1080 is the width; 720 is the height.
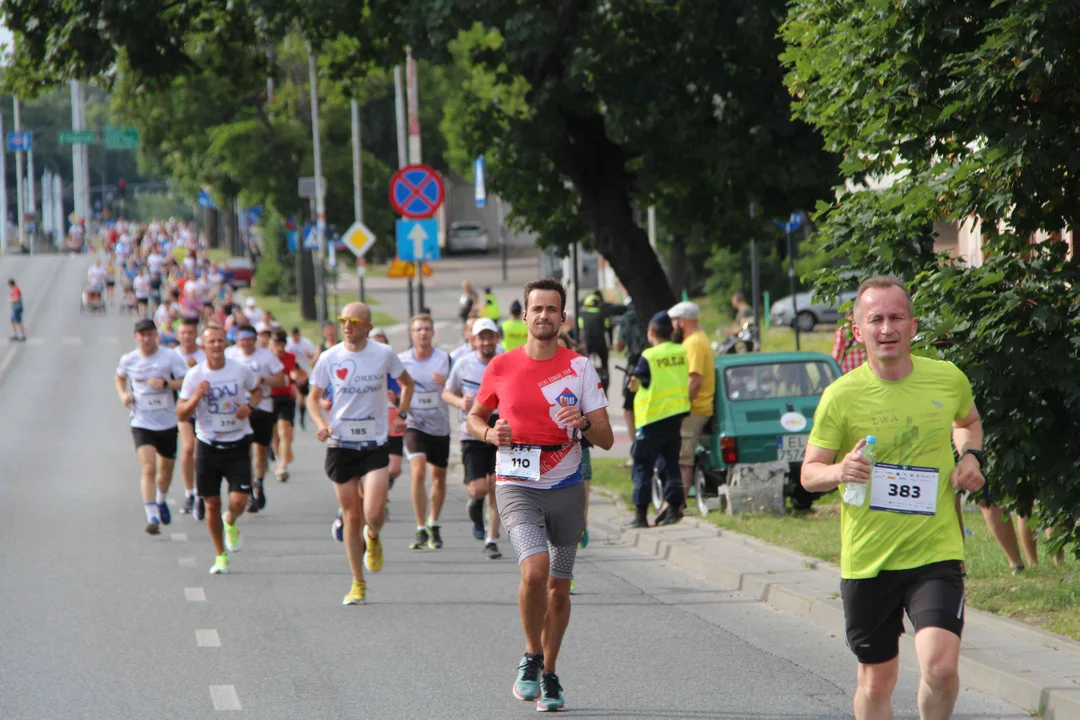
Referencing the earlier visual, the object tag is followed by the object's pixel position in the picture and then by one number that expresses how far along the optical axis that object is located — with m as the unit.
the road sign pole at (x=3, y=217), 109.88
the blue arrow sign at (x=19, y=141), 97.62
